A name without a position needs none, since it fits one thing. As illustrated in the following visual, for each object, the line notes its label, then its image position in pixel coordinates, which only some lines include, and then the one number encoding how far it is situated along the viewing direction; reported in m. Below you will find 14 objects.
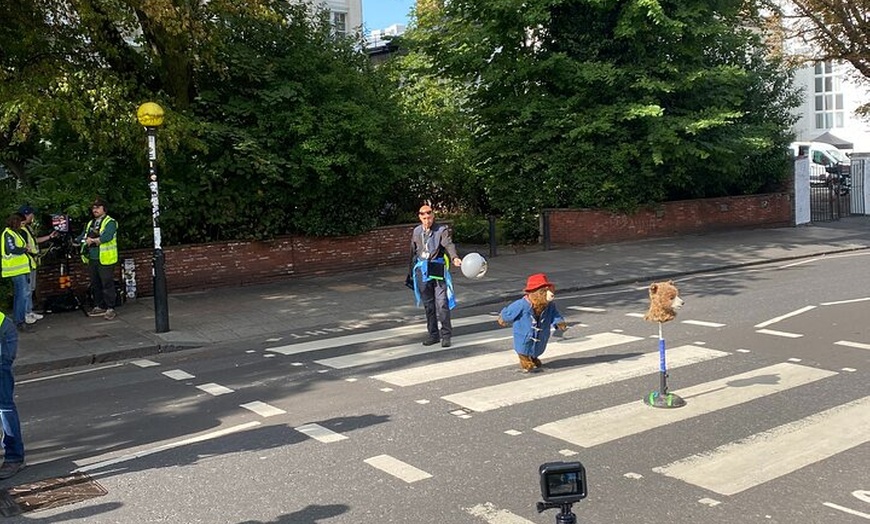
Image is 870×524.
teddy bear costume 8.61
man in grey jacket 10.34
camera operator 12.56
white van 29.38
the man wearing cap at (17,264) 12.23
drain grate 5.64
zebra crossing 5.91
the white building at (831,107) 58.97
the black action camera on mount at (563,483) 2.96
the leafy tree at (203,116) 13.73
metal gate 28.58
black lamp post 12.02
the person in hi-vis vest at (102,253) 13.18
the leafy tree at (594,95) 20.88
